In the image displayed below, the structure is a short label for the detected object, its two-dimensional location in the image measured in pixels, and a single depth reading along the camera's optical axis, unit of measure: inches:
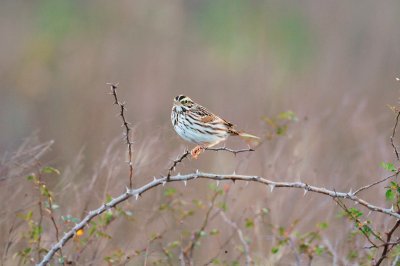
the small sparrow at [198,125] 434.9
